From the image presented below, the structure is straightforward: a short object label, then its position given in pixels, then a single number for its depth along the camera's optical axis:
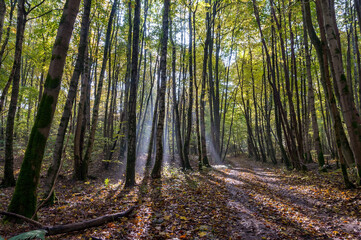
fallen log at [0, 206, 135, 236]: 3.46
